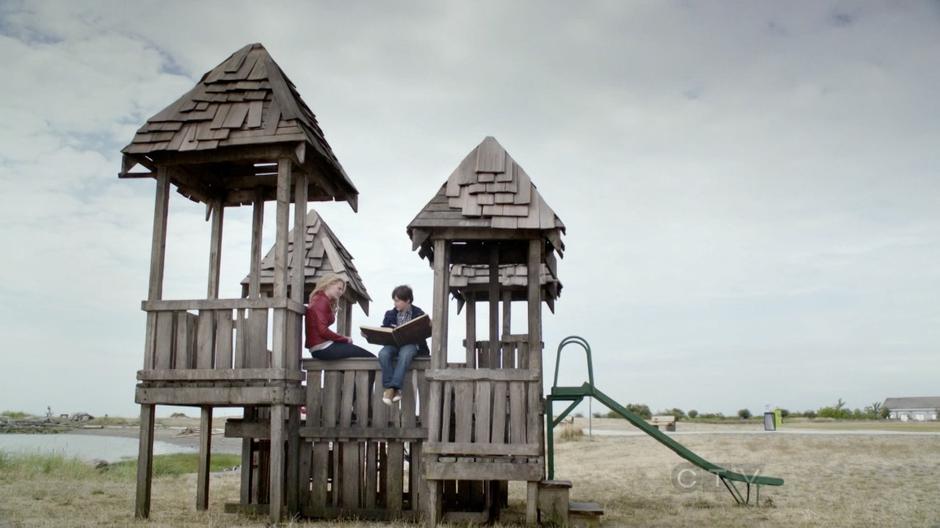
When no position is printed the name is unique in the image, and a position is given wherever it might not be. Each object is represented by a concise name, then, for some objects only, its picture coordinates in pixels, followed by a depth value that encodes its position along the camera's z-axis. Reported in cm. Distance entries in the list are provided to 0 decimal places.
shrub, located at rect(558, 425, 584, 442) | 2730
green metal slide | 1134
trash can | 2483
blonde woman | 1048
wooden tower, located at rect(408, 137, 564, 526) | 950
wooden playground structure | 967
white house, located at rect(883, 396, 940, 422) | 5166
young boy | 1002
